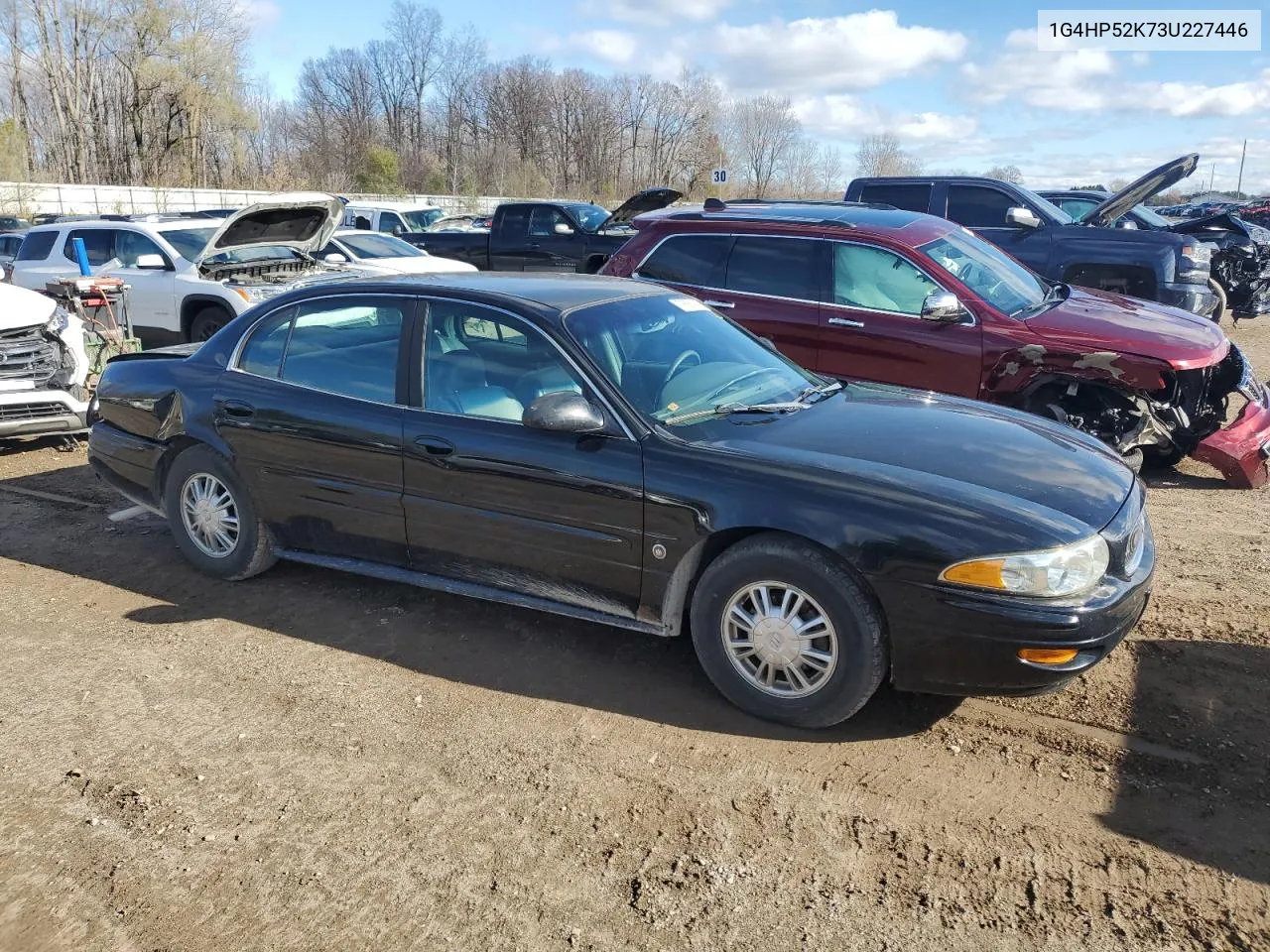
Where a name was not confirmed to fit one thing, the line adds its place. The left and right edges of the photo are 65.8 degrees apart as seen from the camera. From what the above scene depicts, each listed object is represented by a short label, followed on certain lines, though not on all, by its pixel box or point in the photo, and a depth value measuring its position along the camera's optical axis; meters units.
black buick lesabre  3.37
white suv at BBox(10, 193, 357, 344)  9.48
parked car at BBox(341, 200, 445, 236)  20.64
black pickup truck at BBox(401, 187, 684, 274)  15.55
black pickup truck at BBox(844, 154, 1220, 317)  10.39
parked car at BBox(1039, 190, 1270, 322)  14.27
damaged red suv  6.38
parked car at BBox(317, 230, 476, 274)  12.09
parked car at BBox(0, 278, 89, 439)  7.24
